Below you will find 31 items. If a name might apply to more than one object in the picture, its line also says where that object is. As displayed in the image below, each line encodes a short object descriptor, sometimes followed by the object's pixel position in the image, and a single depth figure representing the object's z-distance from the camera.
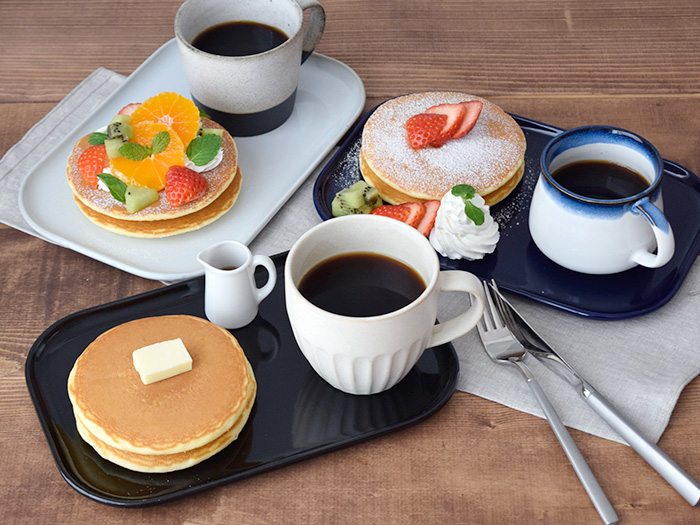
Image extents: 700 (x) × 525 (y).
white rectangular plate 1.39
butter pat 1.06
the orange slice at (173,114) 1.46
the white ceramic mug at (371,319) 1.00
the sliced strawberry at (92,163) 1.42
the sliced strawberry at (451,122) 1.44
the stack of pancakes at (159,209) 1.39
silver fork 1.04
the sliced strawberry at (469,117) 1.45
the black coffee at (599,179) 1.29
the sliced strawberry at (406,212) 1.32
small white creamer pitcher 1.17
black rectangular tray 1.04
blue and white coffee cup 1.18
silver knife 1.04
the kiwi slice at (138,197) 1.37
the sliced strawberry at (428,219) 1.33
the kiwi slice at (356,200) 1.40
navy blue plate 1.28
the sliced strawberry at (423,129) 1.42
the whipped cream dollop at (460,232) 1.28
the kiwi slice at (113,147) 1.42
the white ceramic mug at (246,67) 1.50
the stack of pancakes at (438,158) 1.38
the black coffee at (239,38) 1.60
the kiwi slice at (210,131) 1.49
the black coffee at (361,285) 1.08
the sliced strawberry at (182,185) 1.38
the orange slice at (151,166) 1.40
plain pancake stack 1.02
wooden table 1.06
